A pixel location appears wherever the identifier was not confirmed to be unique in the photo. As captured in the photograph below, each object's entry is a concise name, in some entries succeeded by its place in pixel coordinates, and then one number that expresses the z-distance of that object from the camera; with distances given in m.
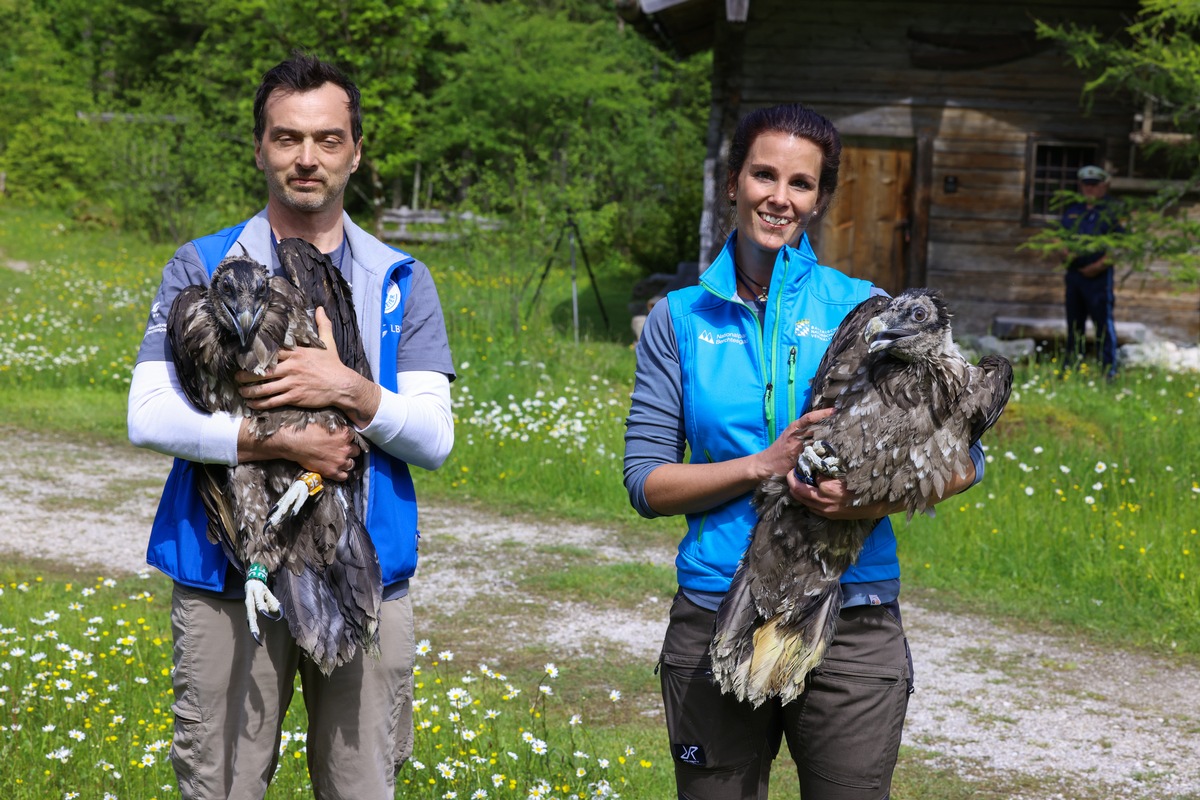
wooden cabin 13.66
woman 2.58
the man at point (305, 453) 2.68
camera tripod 12.90
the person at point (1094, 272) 11.91
